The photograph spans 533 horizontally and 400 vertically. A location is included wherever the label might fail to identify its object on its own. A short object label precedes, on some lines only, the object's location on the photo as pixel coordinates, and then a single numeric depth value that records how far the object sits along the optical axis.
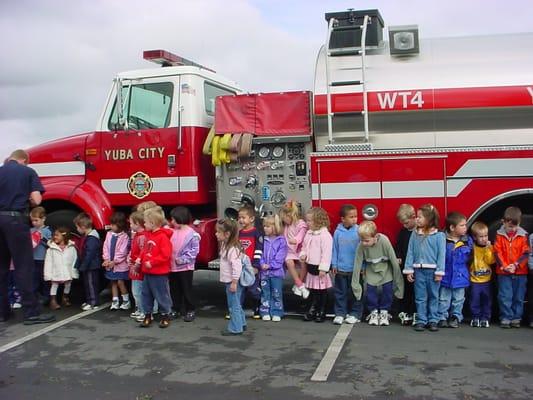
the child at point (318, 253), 6.69
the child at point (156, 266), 6.62
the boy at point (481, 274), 6.48
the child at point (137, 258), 6.86
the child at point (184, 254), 6.91
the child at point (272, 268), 6.86
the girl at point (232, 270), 6.39
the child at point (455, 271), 6.45
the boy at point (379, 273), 6.57
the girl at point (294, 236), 6.89
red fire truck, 6.65
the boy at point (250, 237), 6.80
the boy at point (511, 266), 6.33
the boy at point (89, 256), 7.55
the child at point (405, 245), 6.67
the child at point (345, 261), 6.73
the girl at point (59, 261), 7.60
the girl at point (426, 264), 6.36
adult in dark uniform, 6.91
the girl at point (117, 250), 7.41
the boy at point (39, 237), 7.78
